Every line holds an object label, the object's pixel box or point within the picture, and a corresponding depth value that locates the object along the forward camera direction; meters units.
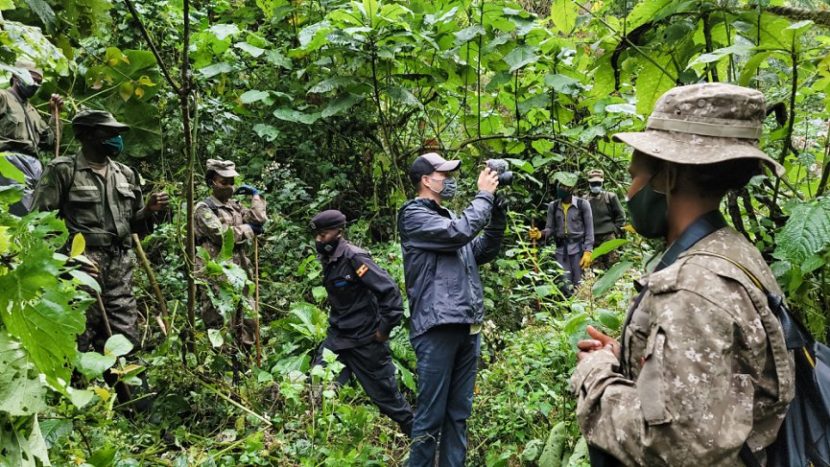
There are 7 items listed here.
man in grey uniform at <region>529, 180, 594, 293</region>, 8.91
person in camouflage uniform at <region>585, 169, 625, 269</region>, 9.41
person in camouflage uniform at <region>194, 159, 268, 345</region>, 5.89
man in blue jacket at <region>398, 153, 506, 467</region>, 3.91
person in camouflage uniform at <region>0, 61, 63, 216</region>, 4.62
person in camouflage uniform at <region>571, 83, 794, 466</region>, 1.39
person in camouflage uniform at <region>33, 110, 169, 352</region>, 4.48
